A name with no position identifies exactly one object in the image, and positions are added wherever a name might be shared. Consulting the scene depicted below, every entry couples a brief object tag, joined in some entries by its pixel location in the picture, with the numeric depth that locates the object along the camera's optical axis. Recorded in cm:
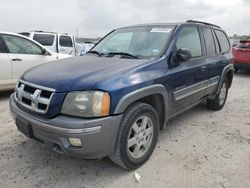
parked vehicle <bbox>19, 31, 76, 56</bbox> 880
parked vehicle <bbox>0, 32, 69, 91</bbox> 423
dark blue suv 181
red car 790
